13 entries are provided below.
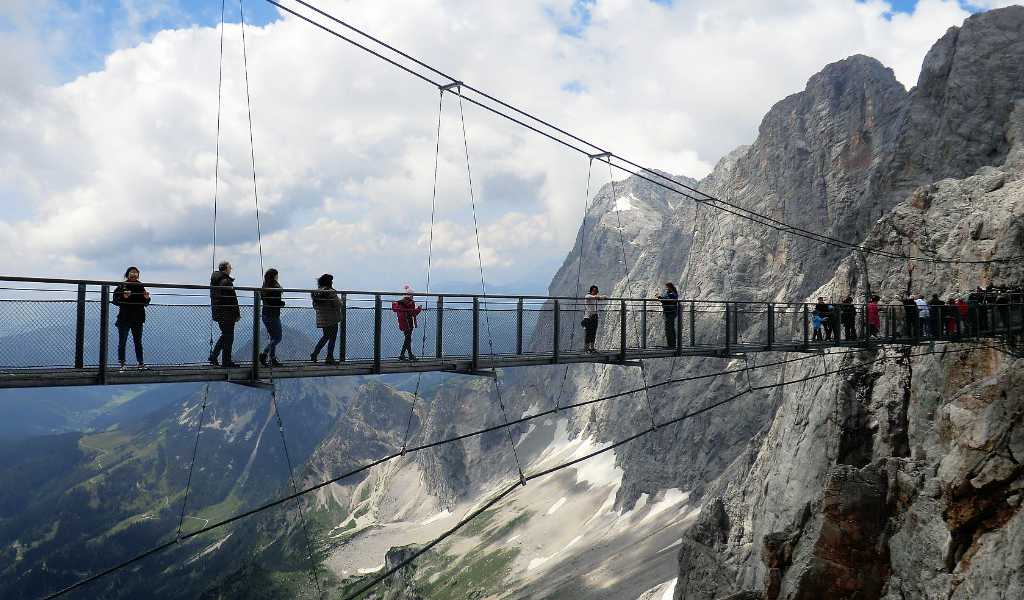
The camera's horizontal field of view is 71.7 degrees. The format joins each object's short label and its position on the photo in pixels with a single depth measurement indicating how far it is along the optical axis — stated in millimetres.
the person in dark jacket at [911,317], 23953
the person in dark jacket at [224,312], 11508
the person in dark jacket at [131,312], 10594
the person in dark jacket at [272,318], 11805
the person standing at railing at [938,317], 23719
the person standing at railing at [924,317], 23797
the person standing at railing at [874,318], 23766
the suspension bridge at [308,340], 9852
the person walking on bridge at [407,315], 13809
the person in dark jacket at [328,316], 12586
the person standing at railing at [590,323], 17641
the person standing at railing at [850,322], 23109
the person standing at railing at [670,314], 18341
